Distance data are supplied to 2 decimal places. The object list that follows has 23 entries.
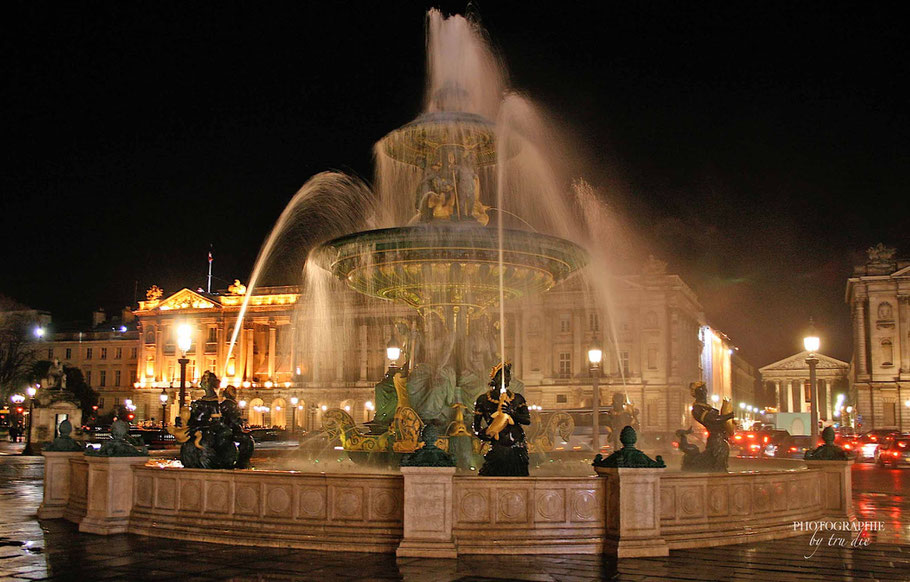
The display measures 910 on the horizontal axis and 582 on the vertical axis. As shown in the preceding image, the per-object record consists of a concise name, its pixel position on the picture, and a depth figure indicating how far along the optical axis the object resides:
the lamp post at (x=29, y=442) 36.77
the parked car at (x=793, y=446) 36.81
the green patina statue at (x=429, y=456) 9.61
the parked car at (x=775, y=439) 39.72
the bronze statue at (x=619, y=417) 19.70
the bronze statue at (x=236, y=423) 12.74
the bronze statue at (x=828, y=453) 12.83
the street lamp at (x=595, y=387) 21.80
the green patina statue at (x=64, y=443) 13.26
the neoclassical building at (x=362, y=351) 80.12
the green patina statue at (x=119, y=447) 11.70
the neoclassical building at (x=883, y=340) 79.12
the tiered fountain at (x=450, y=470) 9.79
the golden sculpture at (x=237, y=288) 103.37
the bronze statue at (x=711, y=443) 12.93
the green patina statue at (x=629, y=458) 9.83
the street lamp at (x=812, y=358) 21.27
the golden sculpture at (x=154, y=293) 106.19
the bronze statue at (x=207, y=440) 12.20
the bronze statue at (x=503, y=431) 10.83
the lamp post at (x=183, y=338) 20.63
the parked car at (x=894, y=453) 32.91
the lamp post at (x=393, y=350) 22.05
